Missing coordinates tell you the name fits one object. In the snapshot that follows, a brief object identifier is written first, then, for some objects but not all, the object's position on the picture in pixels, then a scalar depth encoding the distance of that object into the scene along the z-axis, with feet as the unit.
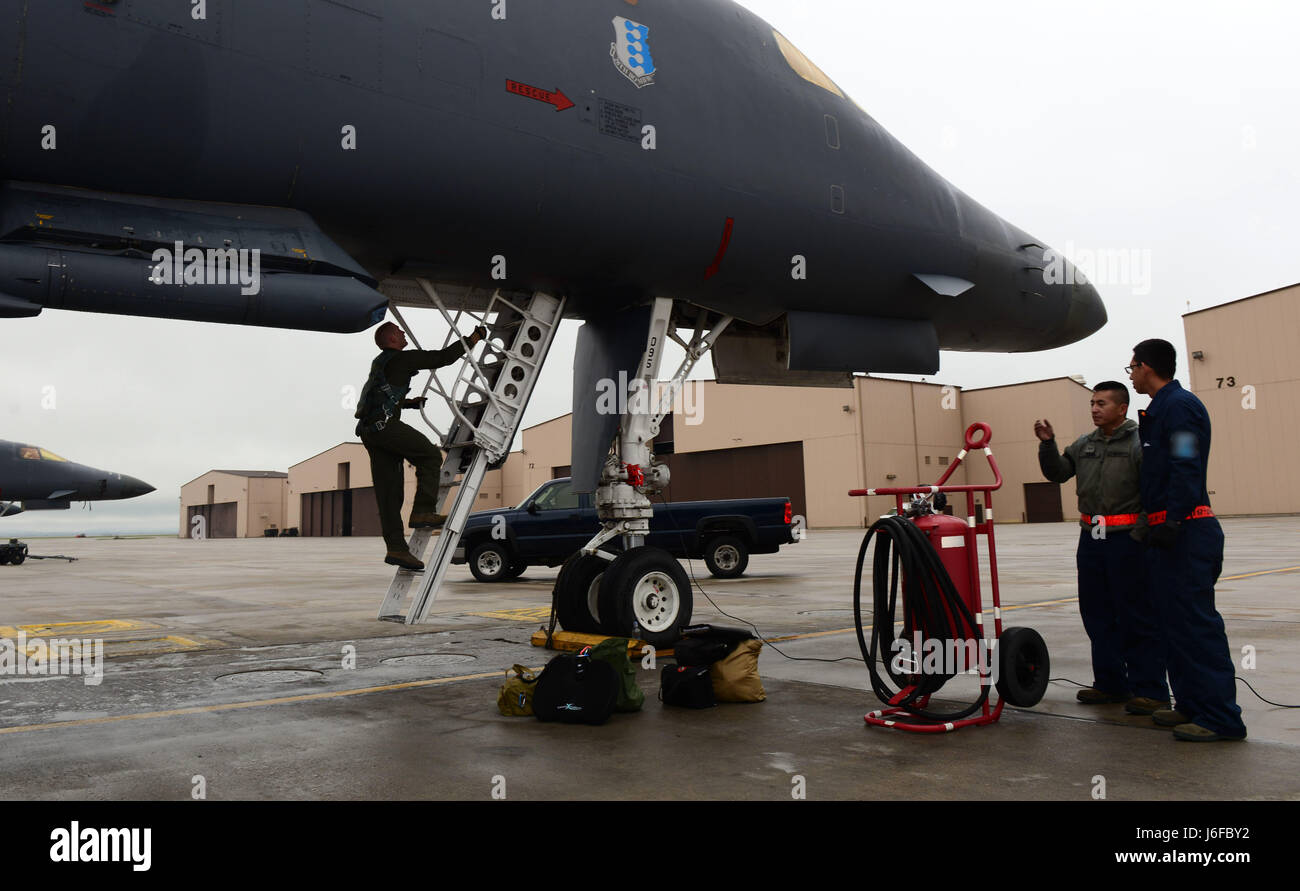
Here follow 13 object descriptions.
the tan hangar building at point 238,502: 269.85
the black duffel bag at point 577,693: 16.47
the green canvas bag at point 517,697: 17.29
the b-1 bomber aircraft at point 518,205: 14.52
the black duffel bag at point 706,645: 18.71
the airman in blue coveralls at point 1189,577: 14.29
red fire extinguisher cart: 15.40
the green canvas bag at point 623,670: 17.48
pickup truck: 56.03
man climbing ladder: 21.34
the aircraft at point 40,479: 88.84
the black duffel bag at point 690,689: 17.84
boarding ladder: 22.49
